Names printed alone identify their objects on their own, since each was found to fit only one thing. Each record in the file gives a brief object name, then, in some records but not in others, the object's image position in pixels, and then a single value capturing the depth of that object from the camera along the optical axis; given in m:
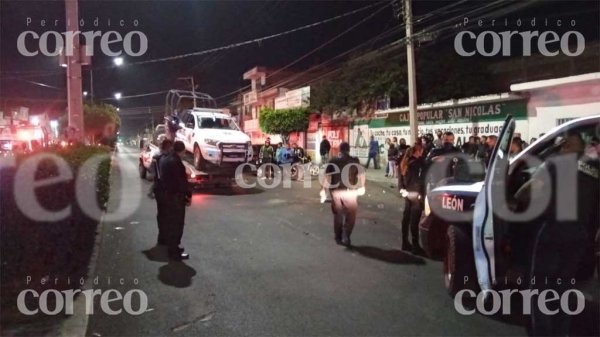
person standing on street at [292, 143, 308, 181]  21.03
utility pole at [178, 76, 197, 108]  47.88
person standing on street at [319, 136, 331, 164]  23.20
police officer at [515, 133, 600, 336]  4.05
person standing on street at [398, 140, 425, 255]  7.84
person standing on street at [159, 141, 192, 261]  7.70
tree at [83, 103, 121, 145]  40.69
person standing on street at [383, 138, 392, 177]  20.44
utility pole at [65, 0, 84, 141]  14.40
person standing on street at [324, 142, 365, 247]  8.27
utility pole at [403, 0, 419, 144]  17.69
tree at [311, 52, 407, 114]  24.05
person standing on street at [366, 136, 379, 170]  23.34
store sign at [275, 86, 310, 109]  31.61
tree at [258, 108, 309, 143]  31.75
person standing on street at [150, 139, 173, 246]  7.91
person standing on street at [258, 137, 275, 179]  21.41
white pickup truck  15.92
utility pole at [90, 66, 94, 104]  40.97
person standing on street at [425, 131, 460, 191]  8.00
